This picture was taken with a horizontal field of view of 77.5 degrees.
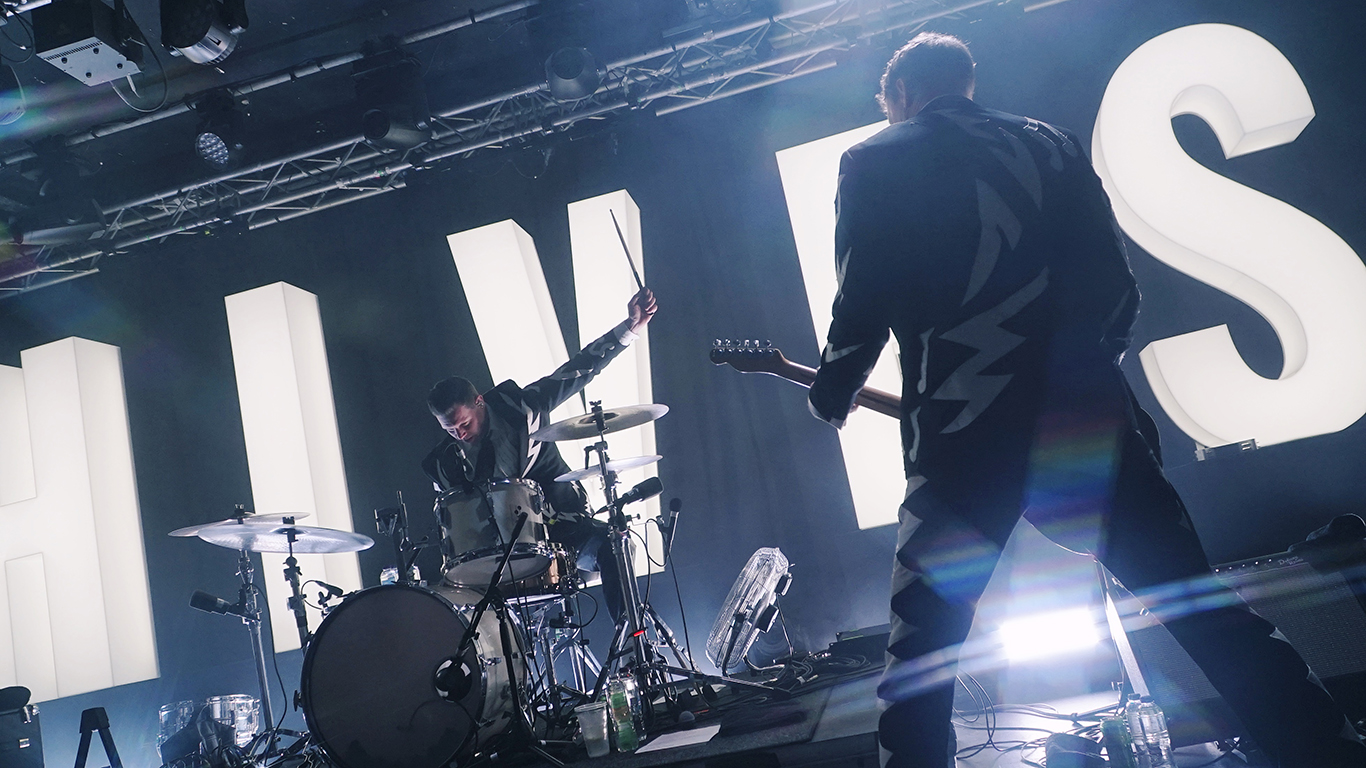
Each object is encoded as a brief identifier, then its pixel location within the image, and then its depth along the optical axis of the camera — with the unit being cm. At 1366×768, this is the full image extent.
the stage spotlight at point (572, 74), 527
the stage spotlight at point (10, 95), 486
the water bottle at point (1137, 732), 264
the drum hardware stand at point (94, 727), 408
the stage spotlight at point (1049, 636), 396
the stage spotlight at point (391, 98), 543
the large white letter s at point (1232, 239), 481
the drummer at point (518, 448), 457
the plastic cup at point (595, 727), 320
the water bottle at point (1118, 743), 259
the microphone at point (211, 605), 464
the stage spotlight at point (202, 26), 443
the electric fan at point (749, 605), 456
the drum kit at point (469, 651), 339
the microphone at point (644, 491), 384
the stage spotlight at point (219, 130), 566
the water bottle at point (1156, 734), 269
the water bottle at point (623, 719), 322
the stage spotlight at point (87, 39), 434
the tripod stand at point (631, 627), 361
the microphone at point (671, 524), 387
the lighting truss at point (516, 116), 551
